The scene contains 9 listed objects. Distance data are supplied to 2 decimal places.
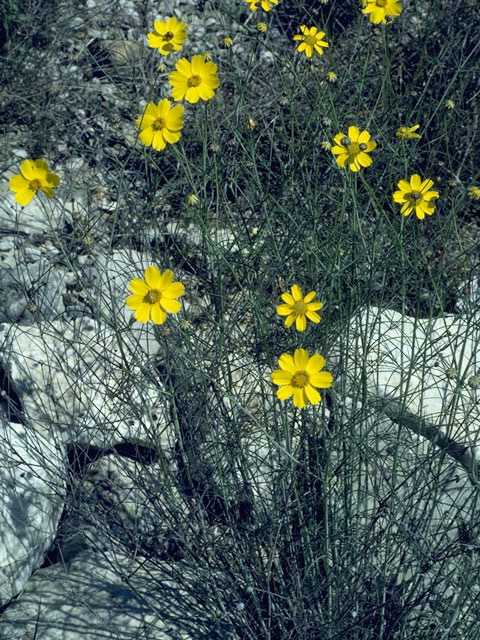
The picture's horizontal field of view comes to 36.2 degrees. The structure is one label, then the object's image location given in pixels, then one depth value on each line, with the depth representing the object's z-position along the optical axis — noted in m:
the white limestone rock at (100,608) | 2.21
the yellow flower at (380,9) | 2.51
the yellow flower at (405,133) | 2.27
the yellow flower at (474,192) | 2.42
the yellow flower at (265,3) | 2.41
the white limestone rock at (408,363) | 2.17
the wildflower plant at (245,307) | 2.01
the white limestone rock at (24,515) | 2.39
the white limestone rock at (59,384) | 2.66
